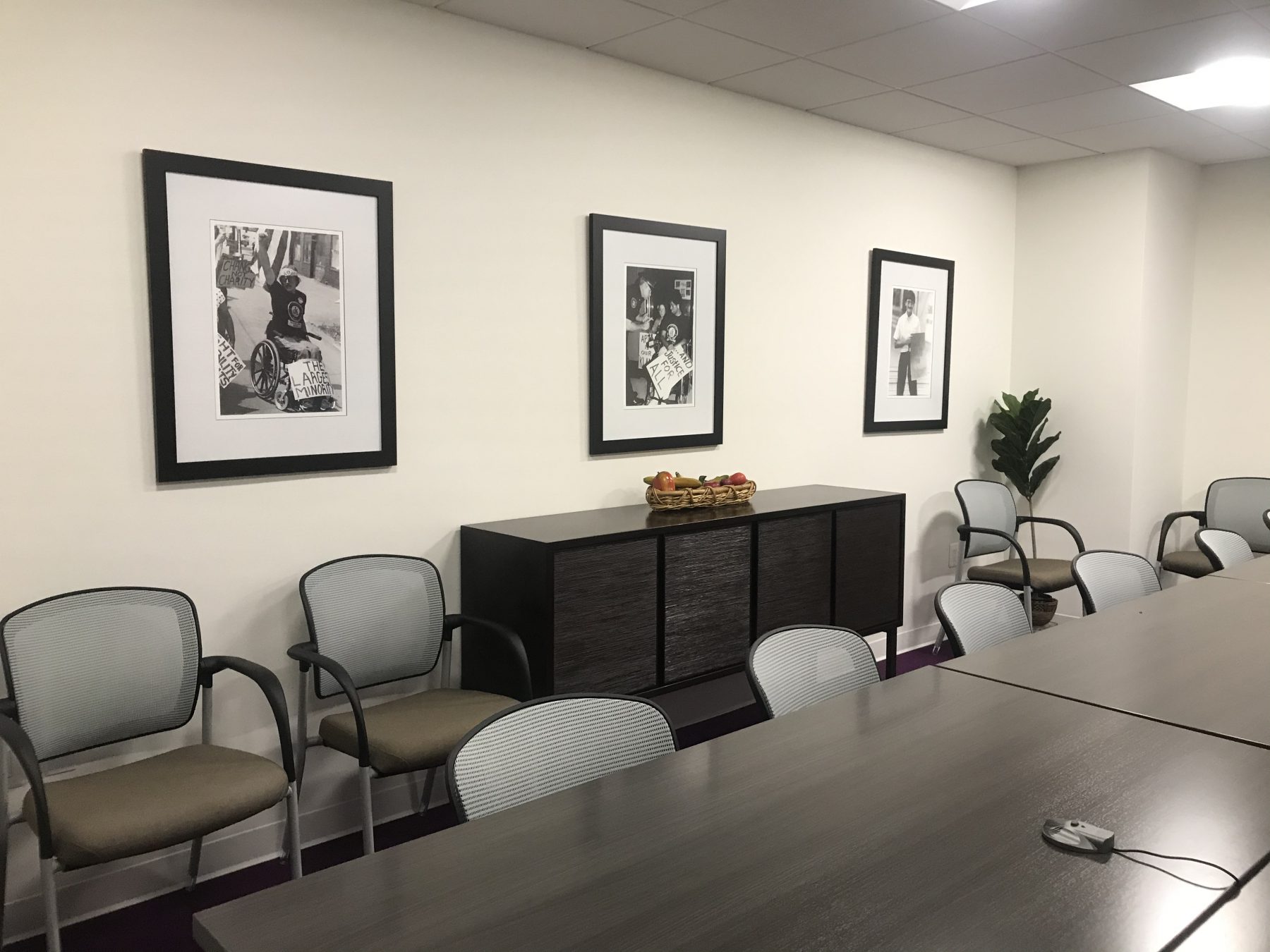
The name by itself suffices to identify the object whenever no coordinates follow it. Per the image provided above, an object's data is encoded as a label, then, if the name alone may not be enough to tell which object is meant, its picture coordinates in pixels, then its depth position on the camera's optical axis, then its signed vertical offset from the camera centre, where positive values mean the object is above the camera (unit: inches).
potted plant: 225.1 -13.1
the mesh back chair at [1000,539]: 203.0 -33.2
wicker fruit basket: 151.4 -17.5
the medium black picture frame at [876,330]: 201.8 +10.9
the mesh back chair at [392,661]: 111.7 -35.3
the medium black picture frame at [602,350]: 152.4 +6.9
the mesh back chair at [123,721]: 90.2 -35.3
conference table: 51.8 -28.1
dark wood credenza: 129.3 -28.6
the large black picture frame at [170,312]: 110.5 +8.1
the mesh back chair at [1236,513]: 217.0 -28.2
